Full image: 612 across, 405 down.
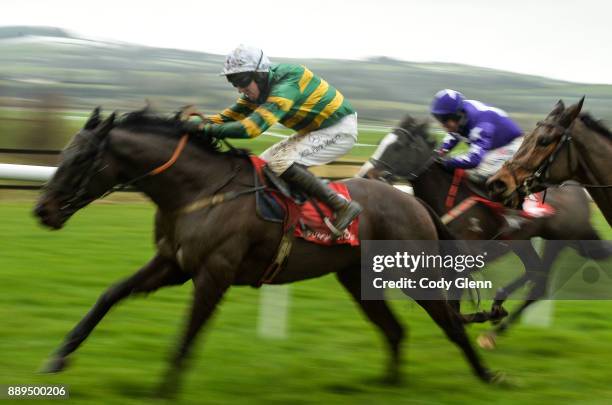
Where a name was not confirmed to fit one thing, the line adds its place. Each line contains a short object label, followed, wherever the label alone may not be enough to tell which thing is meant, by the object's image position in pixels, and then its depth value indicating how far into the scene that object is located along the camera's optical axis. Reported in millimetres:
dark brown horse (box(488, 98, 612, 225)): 10758
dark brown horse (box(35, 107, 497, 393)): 9320
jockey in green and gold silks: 9781
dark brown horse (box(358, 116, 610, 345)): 12969
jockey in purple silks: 13148
